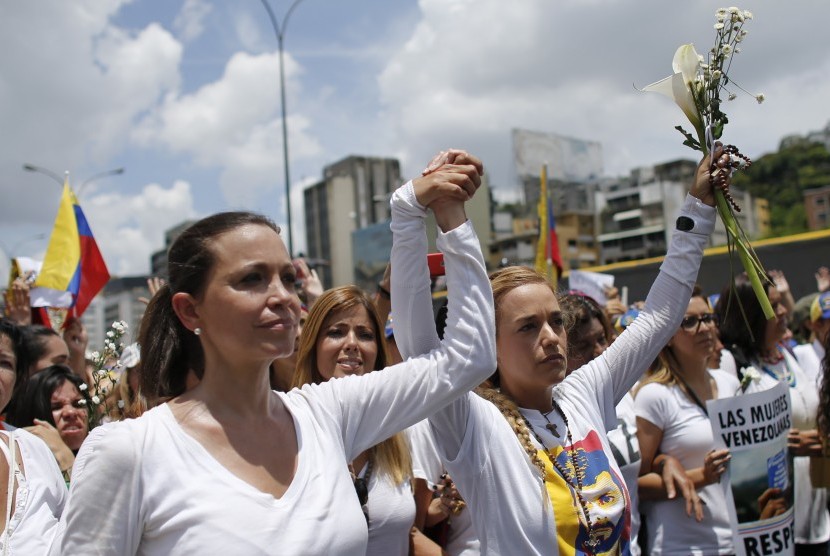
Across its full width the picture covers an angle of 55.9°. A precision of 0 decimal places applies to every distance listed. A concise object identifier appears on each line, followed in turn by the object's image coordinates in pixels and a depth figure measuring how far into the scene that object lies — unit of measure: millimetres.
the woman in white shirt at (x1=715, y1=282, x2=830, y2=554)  4859
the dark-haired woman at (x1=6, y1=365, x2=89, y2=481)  4301
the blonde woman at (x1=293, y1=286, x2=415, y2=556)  3164
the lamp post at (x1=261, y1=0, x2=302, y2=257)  19641
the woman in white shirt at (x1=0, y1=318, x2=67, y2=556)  2699
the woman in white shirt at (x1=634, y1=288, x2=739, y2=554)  4051
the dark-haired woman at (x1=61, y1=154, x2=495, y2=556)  1706
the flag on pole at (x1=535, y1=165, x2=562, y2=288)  10117
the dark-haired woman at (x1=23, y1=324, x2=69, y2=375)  5016
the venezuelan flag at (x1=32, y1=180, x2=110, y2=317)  7586
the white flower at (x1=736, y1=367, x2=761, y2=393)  4492
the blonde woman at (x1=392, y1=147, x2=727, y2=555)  2240
